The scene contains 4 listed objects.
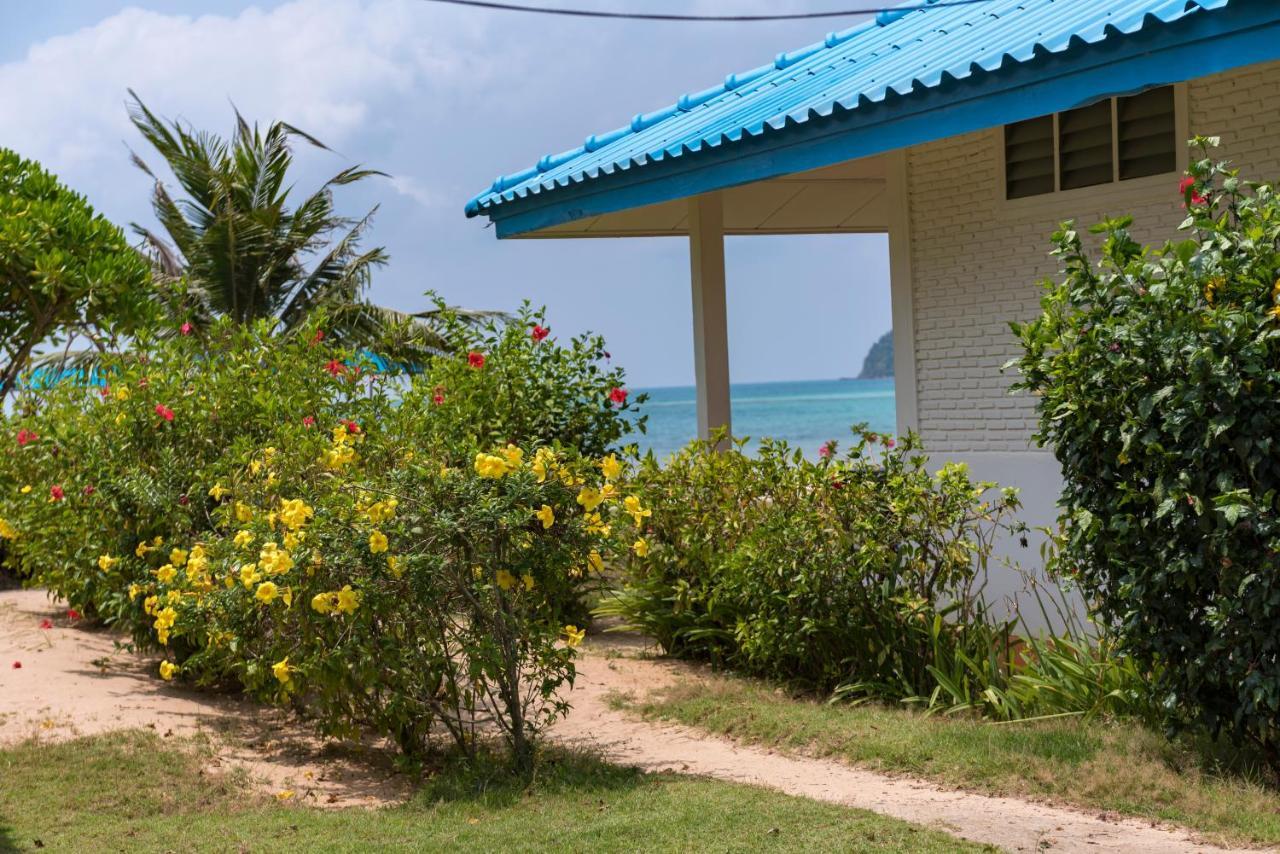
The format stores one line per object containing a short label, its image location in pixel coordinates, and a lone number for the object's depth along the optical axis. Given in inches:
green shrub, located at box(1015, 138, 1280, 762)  208.5
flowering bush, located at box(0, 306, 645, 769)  238.1
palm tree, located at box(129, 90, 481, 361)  772.0
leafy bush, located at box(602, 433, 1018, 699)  297.4
